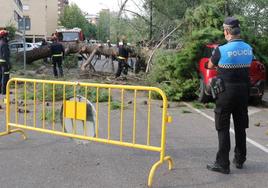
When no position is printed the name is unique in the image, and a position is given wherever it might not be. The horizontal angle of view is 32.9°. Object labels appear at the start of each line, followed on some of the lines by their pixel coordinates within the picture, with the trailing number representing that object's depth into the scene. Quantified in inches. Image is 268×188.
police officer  231.9
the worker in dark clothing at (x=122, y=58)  739.4
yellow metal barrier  246.4
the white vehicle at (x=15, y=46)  1035.0
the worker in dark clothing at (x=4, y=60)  546.0
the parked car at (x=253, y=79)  471.8
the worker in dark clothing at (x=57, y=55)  780.6
